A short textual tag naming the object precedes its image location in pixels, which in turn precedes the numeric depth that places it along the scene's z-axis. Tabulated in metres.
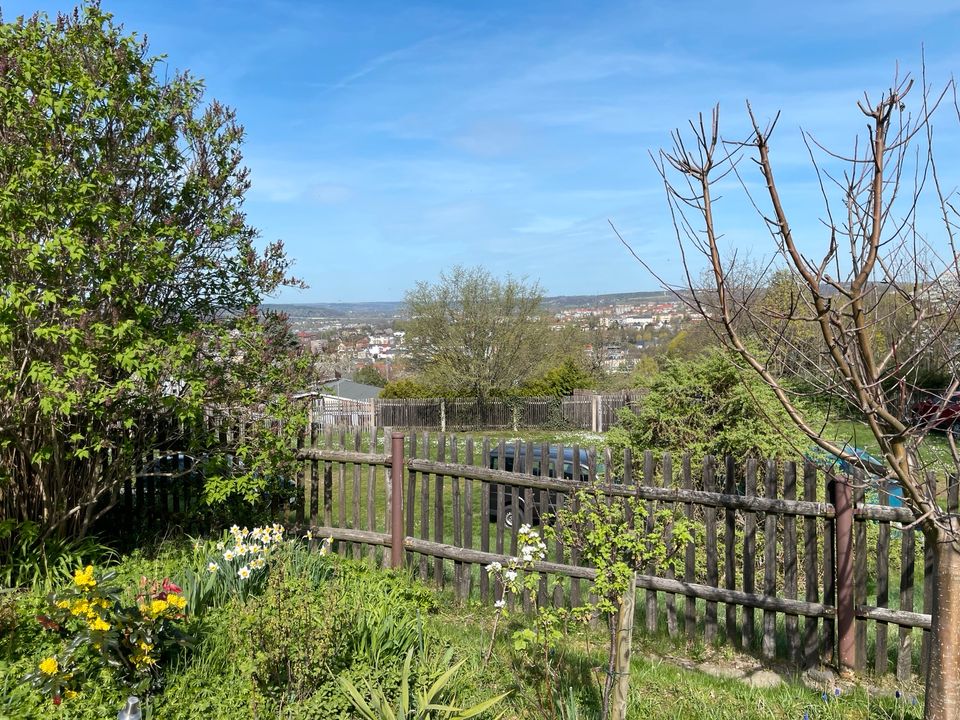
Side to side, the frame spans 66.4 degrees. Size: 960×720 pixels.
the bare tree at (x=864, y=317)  2.39
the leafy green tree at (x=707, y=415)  5.74
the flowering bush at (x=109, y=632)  3.49
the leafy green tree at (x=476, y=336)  27.78
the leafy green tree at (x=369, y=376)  49.09
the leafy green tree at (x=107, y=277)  5.09
